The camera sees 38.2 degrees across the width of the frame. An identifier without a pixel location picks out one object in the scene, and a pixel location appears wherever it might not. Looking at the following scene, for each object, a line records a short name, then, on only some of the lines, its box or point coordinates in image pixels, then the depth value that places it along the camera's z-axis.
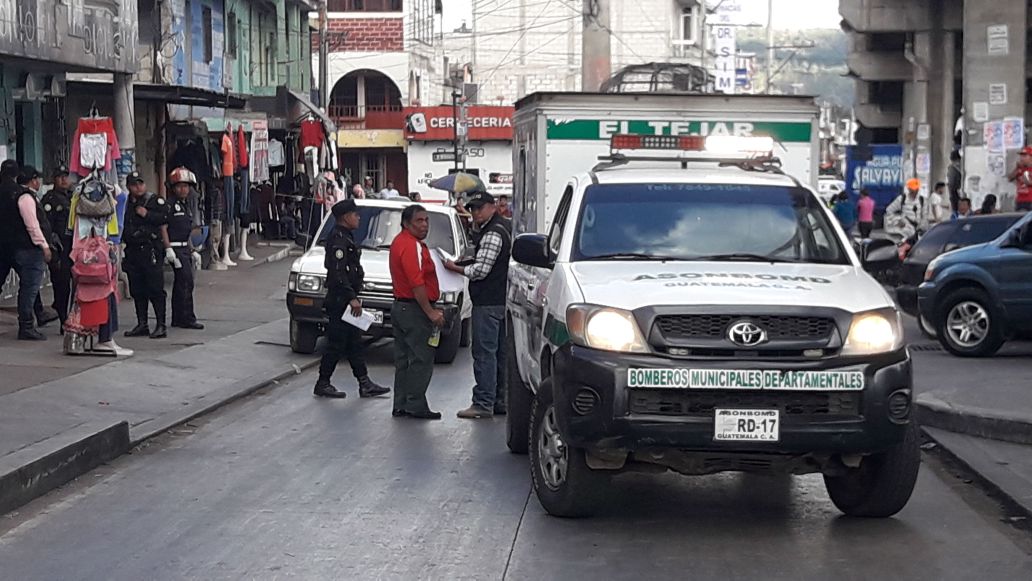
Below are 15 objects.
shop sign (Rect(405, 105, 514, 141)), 69.69
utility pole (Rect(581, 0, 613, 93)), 30.48
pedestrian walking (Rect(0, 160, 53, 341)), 15.84
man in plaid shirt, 12.25
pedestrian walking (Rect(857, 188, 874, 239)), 36.91
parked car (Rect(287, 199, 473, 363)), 16.88
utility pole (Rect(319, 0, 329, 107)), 42.22
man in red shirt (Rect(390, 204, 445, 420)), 12.30
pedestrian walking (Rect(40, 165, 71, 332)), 16.88
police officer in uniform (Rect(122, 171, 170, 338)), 17.38
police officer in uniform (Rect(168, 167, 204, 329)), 18.12
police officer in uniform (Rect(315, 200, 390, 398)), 13.74
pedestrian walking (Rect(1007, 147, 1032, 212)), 24.41
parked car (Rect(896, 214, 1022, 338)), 19.95
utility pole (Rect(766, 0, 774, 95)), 85.40
